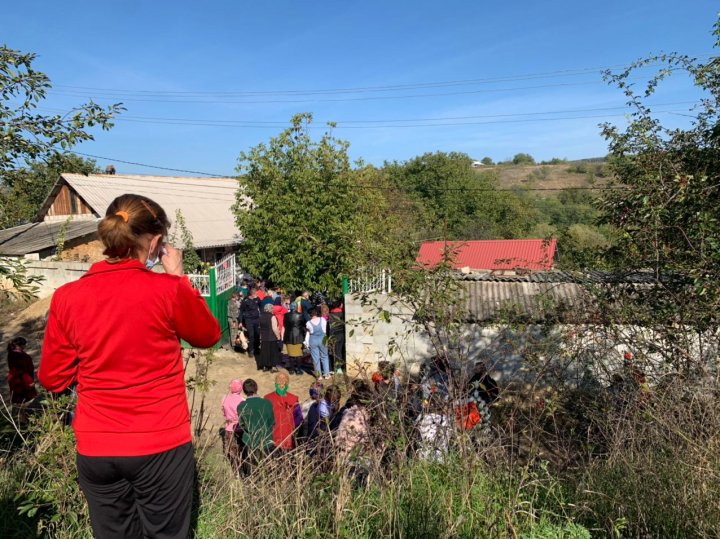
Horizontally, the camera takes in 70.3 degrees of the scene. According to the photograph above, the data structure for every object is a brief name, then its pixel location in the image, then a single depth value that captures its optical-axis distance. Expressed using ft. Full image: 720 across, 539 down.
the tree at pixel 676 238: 13.97
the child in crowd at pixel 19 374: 21.52
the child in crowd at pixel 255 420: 13.88
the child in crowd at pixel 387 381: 11.75
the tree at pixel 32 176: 17.80
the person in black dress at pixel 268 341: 34.27
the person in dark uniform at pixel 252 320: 37.37
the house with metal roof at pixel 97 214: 59.72
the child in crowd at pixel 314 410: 14.70
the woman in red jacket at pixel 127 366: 5.96
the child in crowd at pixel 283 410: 15.62
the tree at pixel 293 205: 46.47
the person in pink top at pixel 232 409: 15.32
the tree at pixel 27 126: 16.88
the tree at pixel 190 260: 48.36
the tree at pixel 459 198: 149.38
